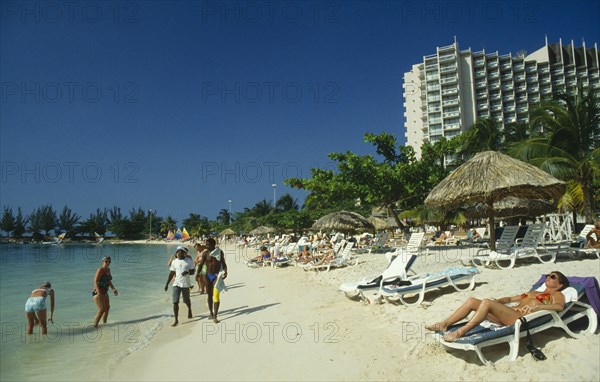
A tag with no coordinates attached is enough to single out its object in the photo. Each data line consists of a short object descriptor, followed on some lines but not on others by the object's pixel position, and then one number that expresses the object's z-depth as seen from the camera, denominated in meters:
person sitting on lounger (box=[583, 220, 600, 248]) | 9.05
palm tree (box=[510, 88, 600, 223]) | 16.03
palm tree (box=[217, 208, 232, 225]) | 92.69
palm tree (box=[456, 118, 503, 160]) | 32.88
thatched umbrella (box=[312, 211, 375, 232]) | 17.22
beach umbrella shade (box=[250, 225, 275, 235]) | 39.53
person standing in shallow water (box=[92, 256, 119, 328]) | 6.96
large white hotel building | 72.50
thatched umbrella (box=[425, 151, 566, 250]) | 8.67
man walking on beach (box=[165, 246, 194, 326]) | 6.78
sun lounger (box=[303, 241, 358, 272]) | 12.57
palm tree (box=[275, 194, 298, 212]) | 62.94
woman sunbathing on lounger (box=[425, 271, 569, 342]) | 3.91
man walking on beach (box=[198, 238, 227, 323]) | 6.77
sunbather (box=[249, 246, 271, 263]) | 17.73
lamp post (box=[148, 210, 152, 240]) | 102.12
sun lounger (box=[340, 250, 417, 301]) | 7.02
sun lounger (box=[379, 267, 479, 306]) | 6.36
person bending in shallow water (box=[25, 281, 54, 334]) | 6.81
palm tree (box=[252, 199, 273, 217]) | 68.25
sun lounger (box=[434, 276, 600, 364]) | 3.75
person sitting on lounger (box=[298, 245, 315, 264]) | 14.33
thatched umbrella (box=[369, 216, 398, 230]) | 23.26
